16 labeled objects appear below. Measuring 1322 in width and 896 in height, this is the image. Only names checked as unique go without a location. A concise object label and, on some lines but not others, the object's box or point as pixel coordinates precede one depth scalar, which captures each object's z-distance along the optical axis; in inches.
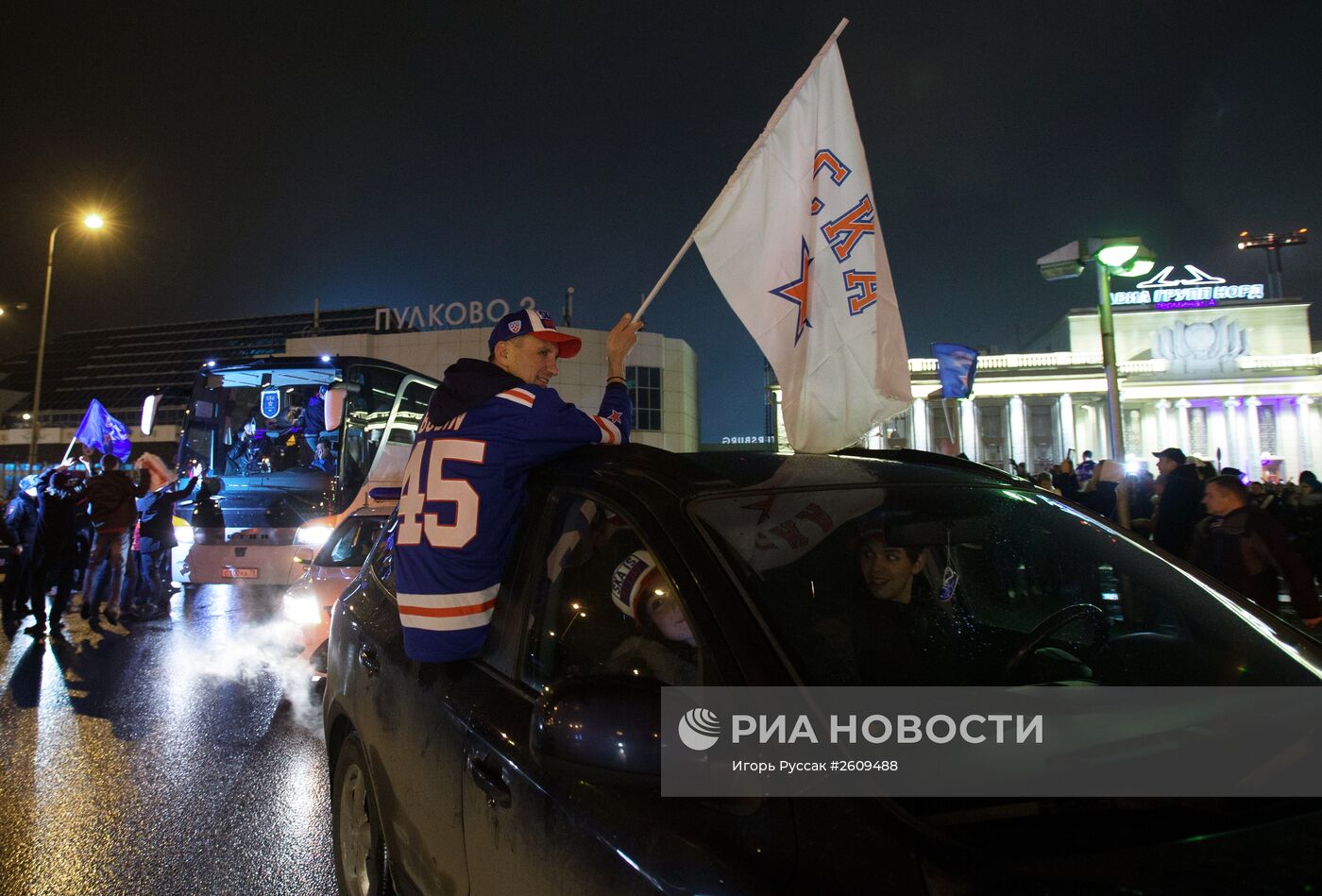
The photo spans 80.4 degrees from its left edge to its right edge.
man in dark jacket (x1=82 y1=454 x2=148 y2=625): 347.6
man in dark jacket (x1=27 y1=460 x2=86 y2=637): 335.9
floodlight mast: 2219.1
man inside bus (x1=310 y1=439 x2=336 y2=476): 460.4
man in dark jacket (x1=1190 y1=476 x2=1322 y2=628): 193.8
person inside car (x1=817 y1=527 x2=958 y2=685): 67.4
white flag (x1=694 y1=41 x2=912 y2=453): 128.0
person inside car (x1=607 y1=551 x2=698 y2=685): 67.7
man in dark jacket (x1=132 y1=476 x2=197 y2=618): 387.5
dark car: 46.7
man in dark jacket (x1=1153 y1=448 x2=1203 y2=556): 260.4
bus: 439.8
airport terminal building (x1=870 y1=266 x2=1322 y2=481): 2106.3
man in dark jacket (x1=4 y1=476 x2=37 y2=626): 357.7
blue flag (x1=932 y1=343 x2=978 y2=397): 368.5
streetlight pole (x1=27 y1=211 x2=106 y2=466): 813.9
